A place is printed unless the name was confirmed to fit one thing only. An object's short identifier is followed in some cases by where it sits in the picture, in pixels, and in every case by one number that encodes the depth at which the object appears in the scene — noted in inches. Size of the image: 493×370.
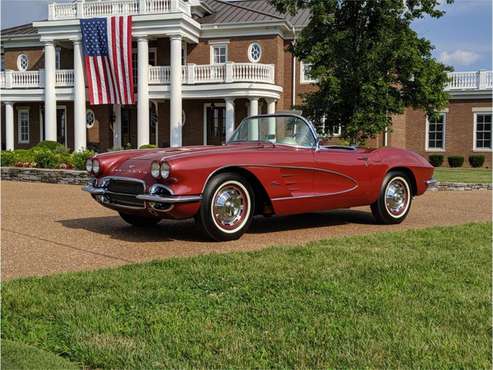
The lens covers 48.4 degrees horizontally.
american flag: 947.3
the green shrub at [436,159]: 1078.4
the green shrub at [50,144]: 893.0
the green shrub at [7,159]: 668.1
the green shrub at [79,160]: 603.5
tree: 574.2
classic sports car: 225.3
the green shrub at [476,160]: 1067.3
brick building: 951.0
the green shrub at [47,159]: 625.3
